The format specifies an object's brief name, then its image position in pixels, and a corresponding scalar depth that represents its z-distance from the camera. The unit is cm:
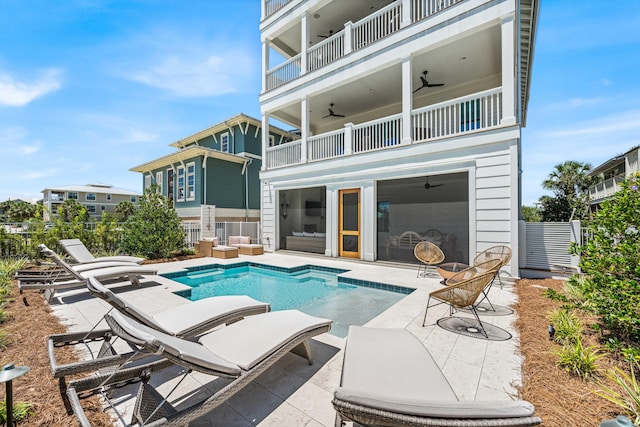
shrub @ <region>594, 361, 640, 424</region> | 179
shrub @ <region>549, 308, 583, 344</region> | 284
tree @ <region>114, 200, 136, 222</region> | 2577
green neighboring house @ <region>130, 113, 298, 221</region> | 1461
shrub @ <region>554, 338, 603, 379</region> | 234
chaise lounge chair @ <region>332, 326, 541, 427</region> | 116
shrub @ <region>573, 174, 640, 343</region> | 255
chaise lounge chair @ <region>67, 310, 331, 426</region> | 168
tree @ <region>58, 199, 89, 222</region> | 2438
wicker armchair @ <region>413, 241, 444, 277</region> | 681
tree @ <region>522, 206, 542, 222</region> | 1868
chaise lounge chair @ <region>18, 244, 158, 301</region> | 462
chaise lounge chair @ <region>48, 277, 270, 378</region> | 223
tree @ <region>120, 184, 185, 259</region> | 923
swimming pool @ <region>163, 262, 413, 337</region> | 500
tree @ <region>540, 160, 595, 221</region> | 1479
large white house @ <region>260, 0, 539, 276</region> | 665
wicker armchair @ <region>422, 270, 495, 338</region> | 336
